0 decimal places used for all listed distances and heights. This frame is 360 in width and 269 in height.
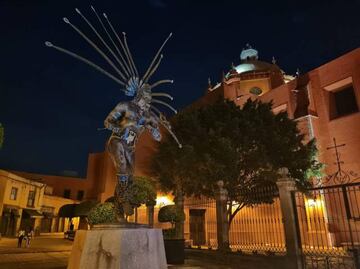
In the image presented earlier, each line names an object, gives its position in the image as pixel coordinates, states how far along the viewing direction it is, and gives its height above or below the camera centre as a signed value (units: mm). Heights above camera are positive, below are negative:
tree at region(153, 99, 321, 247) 12836 +3470
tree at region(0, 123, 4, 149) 13479 +4202
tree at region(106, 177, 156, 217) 8570 +1091
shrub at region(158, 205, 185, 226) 12289 +490
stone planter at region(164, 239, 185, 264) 10656 -909
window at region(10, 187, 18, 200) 26781 +2972
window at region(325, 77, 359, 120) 17891 +8240
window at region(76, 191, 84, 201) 41275 +4227
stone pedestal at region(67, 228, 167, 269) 4789 -407
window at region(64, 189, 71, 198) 40812 +4582
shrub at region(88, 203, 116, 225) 6731 +273
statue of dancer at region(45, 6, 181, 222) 5910 +2280
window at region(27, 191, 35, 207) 30203 +2770
